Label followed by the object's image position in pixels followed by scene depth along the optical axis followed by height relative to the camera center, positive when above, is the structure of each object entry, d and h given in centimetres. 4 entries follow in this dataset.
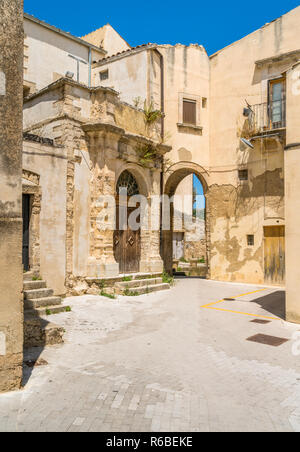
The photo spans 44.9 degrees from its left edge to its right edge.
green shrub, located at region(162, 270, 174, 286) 1281 -150
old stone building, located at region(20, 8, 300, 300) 1023 +338
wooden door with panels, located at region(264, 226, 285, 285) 1340 -61
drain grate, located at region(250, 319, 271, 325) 775 -180
